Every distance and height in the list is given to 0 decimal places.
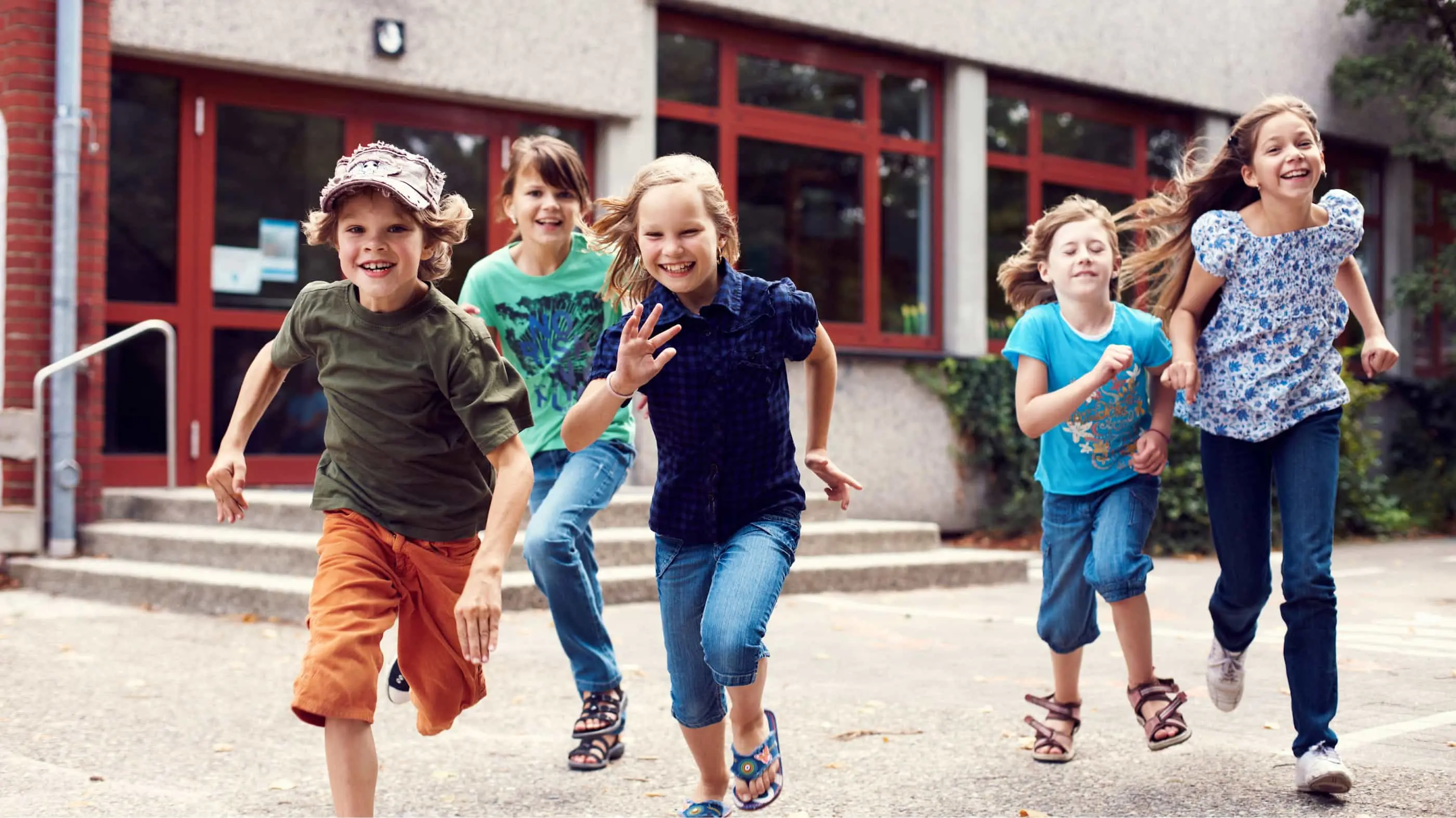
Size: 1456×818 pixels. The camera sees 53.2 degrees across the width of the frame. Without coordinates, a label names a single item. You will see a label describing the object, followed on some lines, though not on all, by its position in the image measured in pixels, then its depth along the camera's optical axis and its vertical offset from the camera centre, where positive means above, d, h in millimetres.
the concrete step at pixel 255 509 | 8641 -533
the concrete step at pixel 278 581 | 7504 -900
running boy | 3264 -52
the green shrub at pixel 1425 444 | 15367 -213
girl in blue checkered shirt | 3457 -64
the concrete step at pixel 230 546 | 8000 -710
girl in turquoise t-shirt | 4258 -111
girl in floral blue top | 4043 +172
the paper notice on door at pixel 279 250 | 9797 +1166
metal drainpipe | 8516 +947
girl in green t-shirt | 4746 +379
